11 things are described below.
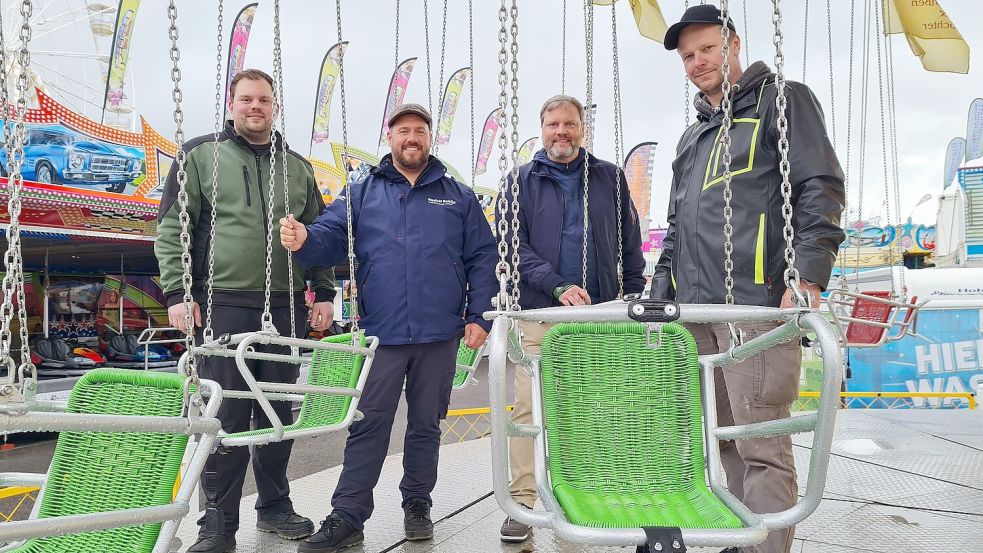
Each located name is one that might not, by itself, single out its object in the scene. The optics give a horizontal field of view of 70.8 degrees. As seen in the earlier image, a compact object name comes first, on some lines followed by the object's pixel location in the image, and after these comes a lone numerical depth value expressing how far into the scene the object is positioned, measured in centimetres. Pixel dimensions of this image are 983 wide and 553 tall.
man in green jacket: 281
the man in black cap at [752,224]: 204
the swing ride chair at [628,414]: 173
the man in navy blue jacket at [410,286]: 284
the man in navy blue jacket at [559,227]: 299
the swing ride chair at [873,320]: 572
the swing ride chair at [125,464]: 141
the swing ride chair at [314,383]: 238
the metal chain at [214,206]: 268
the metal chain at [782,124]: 171
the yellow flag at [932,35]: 486
